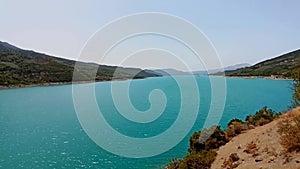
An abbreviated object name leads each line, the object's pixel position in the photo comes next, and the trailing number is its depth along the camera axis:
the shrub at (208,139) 24.27
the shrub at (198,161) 18.39
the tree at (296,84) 16.08
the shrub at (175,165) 21.50
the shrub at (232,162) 16.59
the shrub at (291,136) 14.19
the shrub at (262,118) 27.81
